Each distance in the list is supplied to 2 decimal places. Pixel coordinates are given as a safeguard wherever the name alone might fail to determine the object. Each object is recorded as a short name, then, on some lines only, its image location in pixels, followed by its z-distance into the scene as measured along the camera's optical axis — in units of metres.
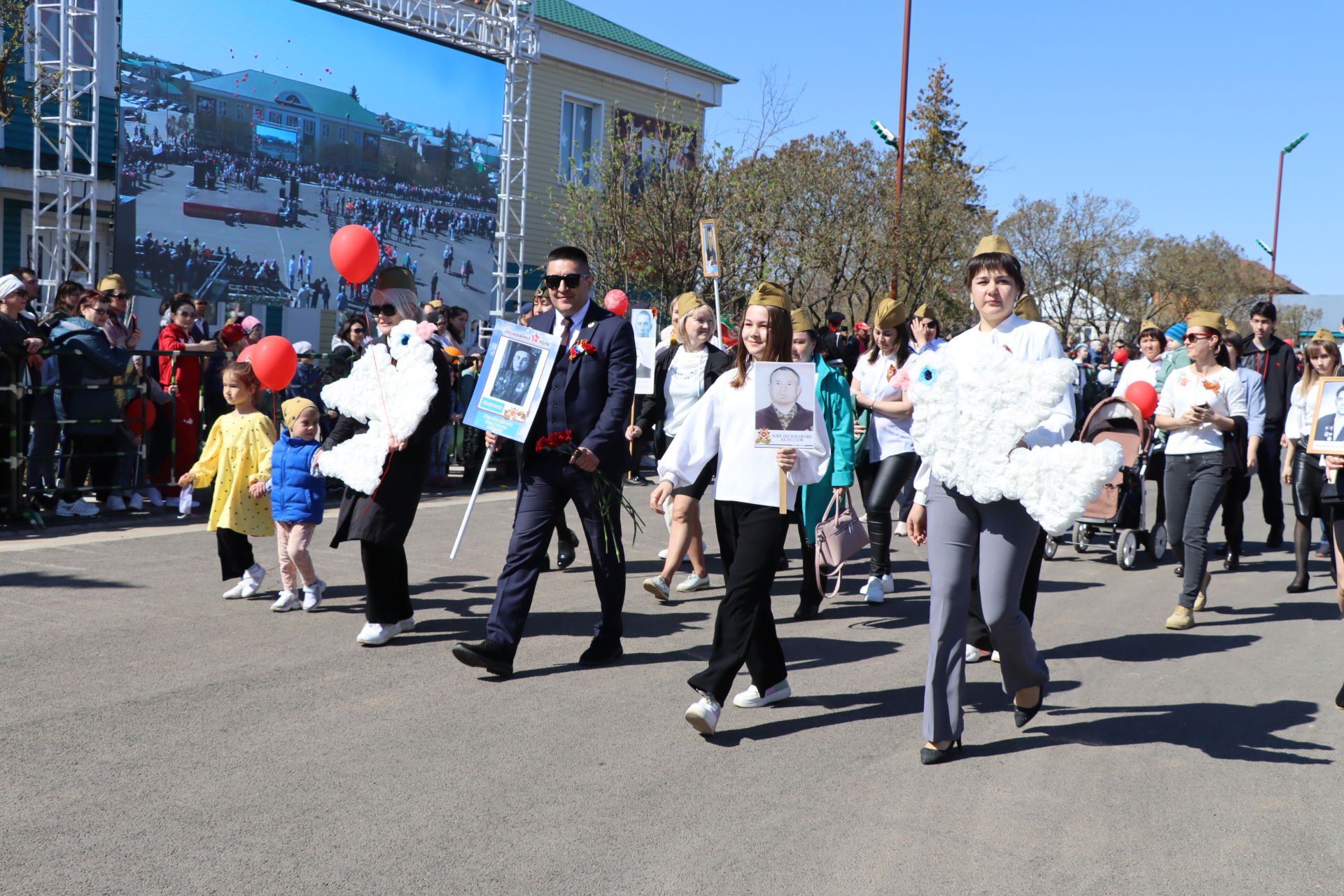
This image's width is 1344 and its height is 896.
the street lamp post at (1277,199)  54.56
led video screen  18.95
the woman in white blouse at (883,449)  8.30
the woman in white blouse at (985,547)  4.70
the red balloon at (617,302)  16.03
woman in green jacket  7.07
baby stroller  10.15
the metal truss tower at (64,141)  16.78
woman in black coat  6.29
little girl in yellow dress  7.39
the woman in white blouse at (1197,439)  8.12
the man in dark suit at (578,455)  5.84
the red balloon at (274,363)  7.40
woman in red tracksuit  11.05
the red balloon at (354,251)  6.82
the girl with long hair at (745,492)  5.15
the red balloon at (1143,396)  10.84
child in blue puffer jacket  7.13
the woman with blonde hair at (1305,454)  8.52
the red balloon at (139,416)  10.65
